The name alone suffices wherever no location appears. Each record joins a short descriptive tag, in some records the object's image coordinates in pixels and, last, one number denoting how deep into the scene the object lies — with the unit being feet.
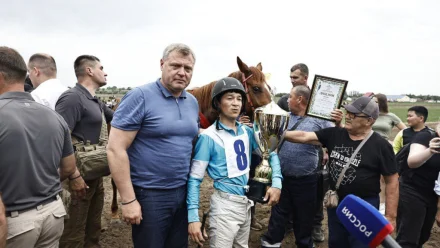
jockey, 8.17
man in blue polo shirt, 7.27
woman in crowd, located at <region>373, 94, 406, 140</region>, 20.43
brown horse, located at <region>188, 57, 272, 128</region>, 12.12
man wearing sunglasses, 9.54
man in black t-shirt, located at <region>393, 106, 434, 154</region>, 16.85
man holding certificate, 12.81
